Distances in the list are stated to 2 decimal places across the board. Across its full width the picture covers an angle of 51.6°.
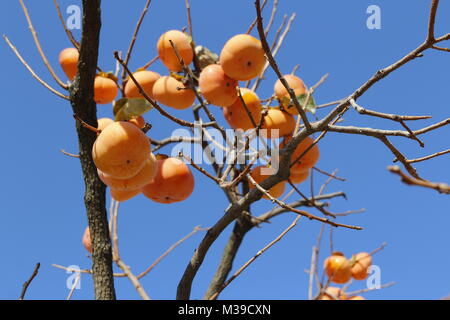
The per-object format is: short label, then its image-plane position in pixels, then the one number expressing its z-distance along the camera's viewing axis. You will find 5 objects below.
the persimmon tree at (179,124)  1.39
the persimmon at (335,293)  2.56
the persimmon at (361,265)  2.73
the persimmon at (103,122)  1.64
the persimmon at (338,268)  2.68
